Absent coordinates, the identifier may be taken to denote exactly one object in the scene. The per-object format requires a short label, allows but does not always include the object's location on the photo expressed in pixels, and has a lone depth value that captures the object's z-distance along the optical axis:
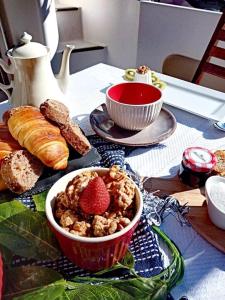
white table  0.33
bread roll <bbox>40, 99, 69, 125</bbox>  0.45
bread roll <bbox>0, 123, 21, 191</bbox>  0.40
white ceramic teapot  0.49
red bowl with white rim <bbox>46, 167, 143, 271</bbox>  0.29
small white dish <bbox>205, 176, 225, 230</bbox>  0.35
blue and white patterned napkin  0.32
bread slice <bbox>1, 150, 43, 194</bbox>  0.38
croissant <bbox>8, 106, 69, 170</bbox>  0.41
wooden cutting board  0.36
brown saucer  0.52
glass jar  0.42
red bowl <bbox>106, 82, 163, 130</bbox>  0.50
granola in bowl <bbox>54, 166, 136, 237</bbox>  0.30
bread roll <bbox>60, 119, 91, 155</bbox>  0.45
